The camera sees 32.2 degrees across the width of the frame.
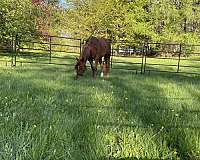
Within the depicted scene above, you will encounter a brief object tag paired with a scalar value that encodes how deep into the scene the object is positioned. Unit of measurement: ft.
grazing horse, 39.01
